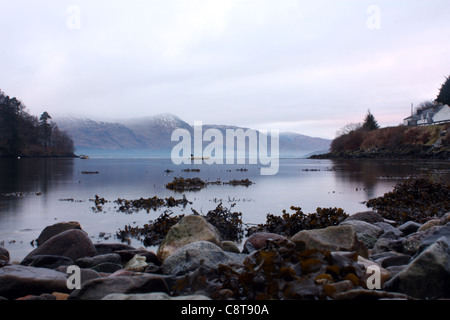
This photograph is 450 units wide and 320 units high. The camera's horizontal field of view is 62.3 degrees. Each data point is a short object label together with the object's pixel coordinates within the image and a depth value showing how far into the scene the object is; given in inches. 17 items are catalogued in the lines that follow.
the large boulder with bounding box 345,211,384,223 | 366.3
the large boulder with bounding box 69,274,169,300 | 156.4
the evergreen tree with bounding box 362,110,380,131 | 4151.1
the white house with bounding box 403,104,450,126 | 3157.0
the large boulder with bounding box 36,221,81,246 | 320.8
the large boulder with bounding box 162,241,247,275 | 199.2
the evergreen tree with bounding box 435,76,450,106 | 2701.8
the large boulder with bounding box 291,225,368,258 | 213.5
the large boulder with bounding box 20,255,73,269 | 237.5
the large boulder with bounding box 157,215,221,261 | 260.5
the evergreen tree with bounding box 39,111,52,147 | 4630.9
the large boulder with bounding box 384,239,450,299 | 161.8
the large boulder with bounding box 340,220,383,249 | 283.6
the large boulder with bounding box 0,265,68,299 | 179.5
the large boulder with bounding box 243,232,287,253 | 261.2
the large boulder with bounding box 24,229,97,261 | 256.8
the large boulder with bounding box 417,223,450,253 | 202.4
